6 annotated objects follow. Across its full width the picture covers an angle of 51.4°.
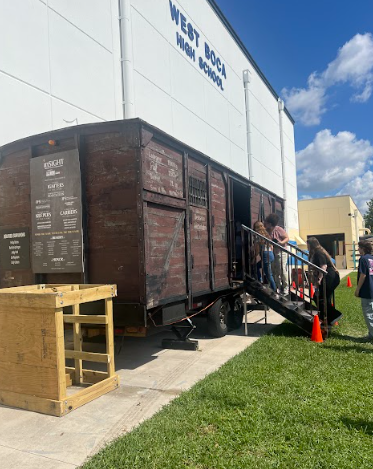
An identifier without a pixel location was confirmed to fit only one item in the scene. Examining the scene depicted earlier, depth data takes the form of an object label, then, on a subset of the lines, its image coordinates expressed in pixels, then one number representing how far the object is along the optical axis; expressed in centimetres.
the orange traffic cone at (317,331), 657
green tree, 5589
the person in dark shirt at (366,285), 638
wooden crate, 386
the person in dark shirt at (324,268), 749
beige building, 3509
